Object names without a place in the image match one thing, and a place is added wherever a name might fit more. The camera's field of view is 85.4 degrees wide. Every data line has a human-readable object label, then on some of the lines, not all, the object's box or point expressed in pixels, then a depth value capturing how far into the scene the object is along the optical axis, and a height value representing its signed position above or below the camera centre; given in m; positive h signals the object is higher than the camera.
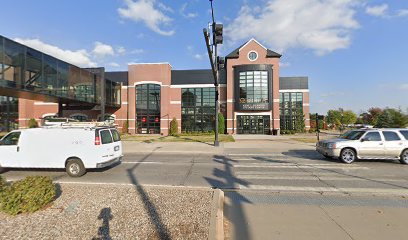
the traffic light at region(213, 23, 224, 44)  9.91 +4.02
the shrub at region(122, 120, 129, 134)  32.06 -0.75
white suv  10.31 -1.13
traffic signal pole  9.33 +3.86
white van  7.90 -0.97
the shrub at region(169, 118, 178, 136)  30.94 -0.73
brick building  30.70 +3.31
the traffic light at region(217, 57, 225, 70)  13.34 +3.68
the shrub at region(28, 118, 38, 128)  30.56 -0.09
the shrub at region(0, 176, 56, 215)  4.20 -1.46
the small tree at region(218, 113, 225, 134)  30.89 -0.16
